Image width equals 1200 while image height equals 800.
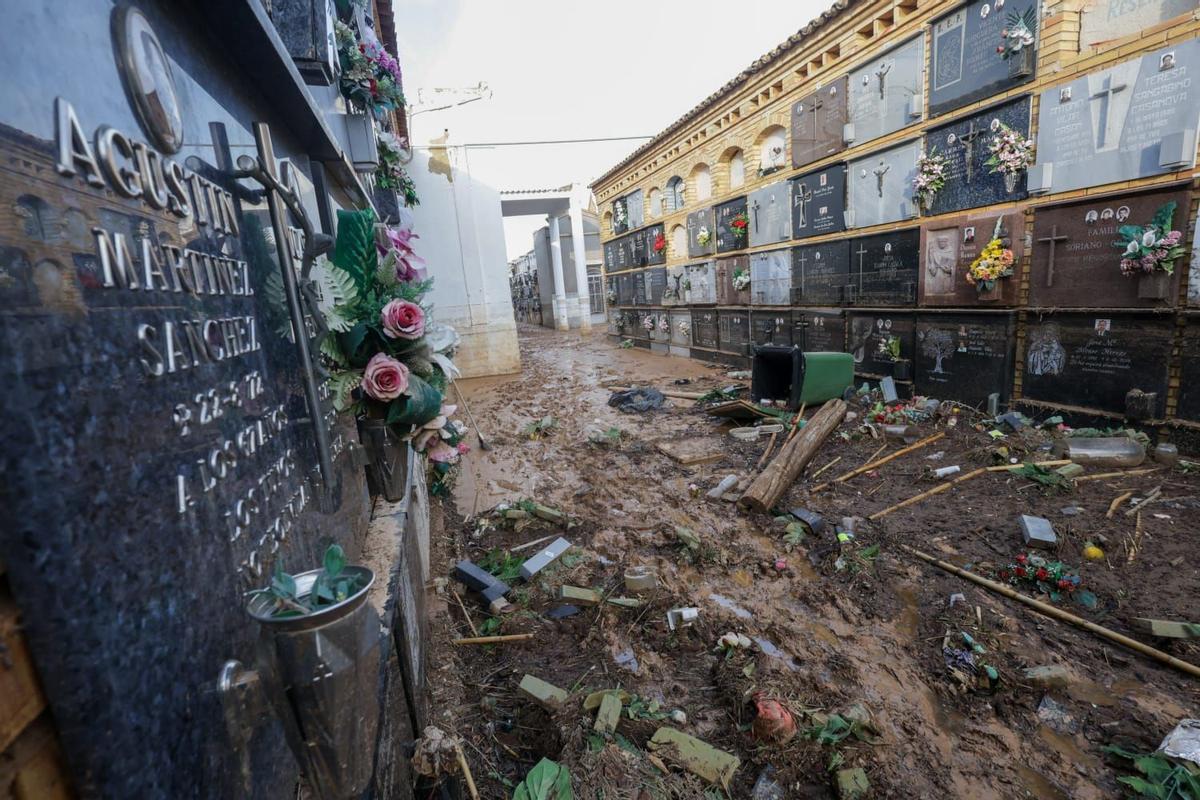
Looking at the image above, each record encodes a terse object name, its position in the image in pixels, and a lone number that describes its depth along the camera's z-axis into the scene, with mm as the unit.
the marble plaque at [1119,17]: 5590
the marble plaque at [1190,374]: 5301
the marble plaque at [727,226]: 12484
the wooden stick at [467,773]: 2018
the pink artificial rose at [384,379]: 1799
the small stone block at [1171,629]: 3031
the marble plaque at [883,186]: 8164
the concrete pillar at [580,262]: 25516
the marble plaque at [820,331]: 9750
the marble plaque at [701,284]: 14000
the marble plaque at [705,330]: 14172
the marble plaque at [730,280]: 12648
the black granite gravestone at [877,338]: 8391
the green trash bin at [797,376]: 7973
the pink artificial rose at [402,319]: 1822
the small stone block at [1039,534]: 4013
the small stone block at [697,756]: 2346
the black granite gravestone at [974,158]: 6637
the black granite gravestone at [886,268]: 8242
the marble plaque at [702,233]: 13672
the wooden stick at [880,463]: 5723
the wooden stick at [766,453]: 6214
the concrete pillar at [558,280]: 28000
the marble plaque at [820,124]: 9234
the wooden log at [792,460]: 5199
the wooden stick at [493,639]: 3383
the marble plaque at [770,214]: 10922
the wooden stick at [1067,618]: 2898
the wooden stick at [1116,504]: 4429
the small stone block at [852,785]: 2299
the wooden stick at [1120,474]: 5082
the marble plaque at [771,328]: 11302
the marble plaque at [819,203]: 9516
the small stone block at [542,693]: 2719
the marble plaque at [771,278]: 11195
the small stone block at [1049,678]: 2836
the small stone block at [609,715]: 2514
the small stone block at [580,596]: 3746
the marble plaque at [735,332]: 12773
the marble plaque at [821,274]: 9594
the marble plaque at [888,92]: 7859
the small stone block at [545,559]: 4172
